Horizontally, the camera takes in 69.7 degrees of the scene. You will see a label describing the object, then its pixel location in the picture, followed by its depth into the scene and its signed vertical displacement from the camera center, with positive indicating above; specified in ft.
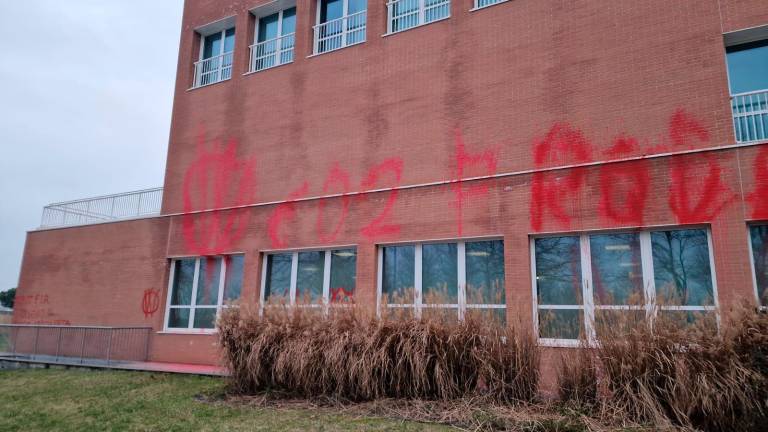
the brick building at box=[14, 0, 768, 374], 28.89 +10.22
